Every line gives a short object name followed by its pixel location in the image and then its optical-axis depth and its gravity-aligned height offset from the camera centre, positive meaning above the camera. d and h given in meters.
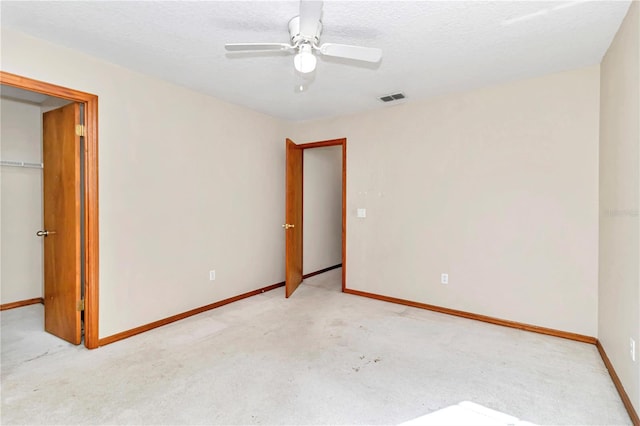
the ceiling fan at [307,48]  1.91 +1.01
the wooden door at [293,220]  4.16 -0.13
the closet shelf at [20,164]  3.58 +0.56
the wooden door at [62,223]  2.72 -0.10
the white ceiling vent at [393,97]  3.51 +1.30
